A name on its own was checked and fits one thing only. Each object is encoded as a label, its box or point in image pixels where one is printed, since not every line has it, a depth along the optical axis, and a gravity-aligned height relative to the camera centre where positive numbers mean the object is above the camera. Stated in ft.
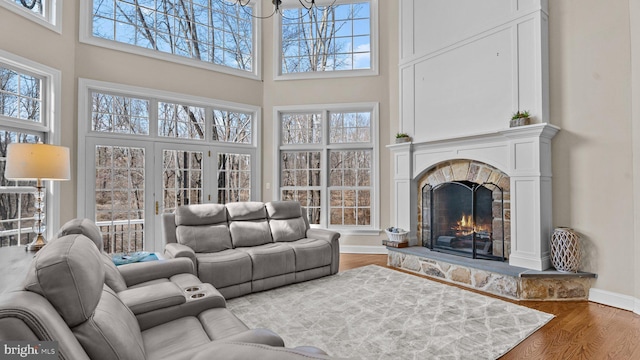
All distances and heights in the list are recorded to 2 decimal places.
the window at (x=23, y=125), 11.71 +2.27
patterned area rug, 7.98 -4.09
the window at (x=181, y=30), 15.19 +8.11
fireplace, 11.79 -0.08
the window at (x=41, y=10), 11.72 +6.79
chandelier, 19.33 +10.55
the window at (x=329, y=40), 19.13 +8.73
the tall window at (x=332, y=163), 18.98 +1.20
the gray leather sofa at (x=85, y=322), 2.64 -1.30
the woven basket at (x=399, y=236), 15.89 -2.68
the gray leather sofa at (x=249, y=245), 11.27 -2.53
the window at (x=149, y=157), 14.82 +1.37
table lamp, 8.31 +0.50
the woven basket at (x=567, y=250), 11.09 -2.39
